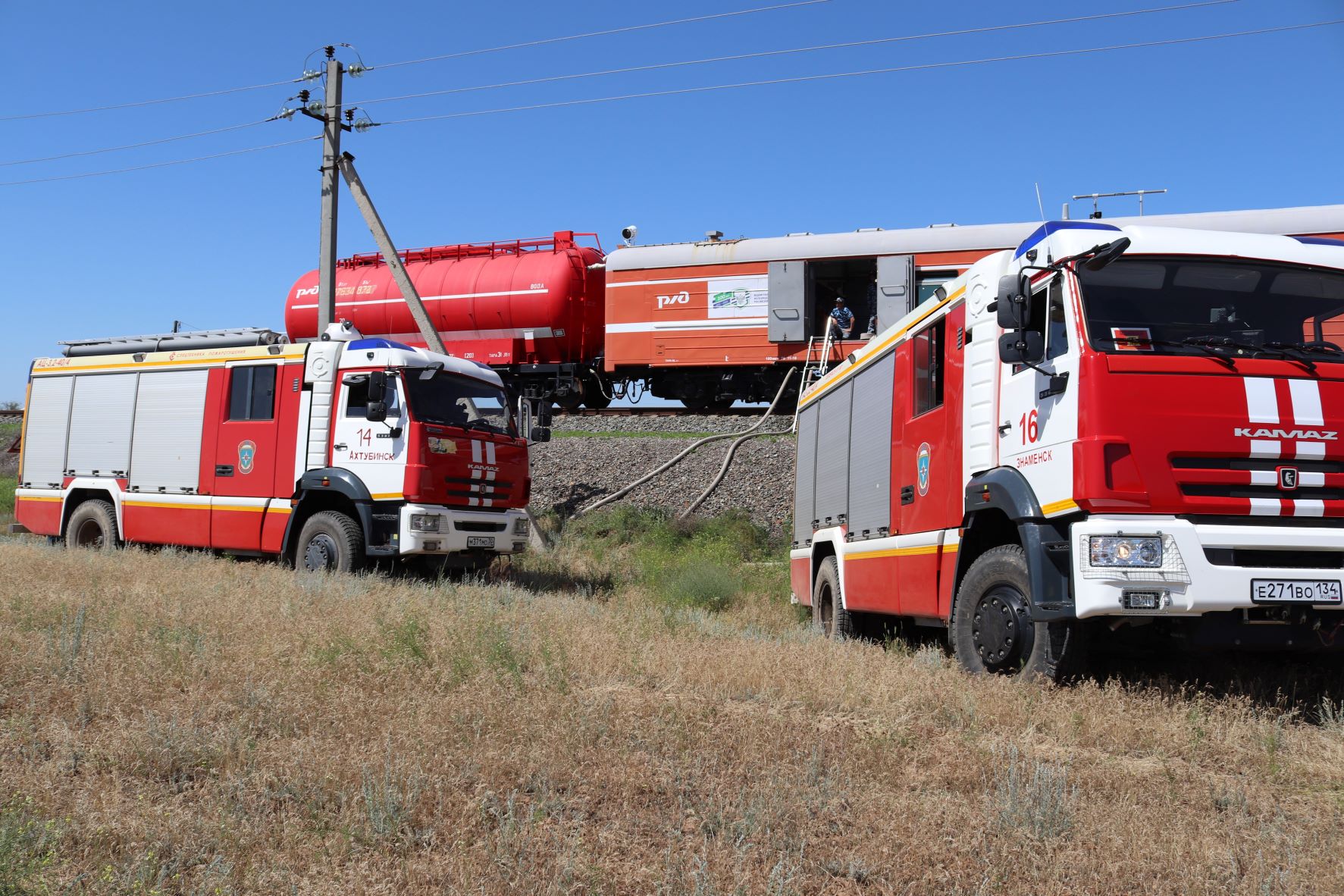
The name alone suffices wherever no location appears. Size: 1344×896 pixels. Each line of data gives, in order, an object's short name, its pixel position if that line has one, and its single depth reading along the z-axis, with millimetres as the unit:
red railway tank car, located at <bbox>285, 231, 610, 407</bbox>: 21812
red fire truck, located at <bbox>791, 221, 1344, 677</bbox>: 5109
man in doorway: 18359
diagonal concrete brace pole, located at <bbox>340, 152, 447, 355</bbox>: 16062
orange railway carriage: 17844
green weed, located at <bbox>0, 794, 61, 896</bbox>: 3051
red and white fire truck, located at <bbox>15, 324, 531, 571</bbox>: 11422
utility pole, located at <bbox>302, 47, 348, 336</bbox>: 16603
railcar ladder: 18464
